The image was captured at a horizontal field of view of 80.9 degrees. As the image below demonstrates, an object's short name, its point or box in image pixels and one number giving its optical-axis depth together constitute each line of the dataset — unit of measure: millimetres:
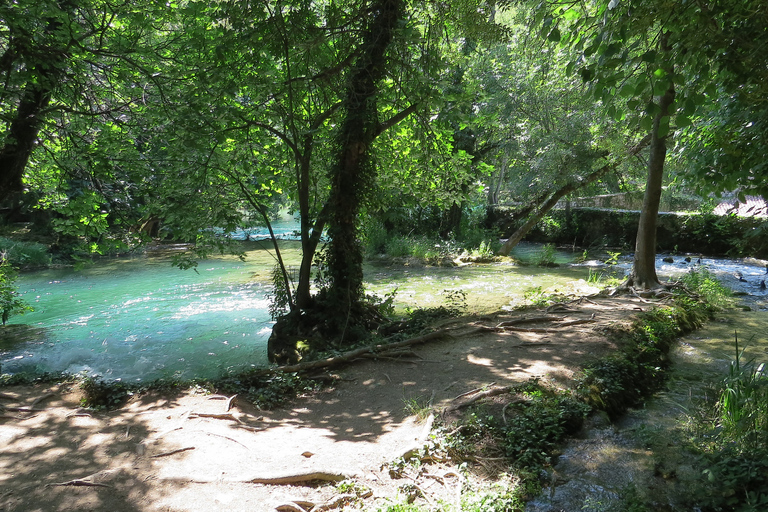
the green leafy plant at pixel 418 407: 4805
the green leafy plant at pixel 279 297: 9195
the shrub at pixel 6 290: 10602
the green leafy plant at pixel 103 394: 5895
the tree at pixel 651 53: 2945
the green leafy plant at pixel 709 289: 10193
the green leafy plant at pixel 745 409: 3674
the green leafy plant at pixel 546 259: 18250
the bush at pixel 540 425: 4109
